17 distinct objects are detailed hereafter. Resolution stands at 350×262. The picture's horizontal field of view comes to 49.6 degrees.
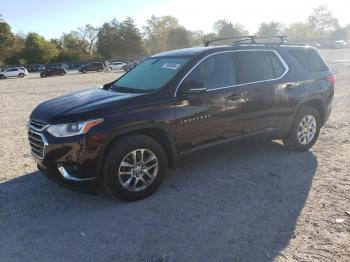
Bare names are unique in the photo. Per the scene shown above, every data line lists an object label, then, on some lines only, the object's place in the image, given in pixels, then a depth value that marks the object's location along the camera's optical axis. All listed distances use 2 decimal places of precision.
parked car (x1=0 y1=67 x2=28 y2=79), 48.65
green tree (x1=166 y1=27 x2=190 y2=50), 96.38
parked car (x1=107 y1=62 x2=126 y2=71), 58.12
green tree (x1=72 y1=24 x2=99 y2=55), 105.05
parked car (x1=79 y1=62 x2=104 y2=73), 53.62
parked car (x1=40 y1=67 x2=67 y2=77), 47.69
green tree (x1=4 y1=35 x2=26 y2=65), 76.69
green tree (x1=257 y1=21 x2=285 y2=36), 104.76
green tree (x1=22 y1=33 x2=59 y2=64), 78.19
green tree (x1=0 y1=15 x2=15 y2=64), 77.00
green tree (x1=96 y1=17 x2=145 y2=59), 91.62
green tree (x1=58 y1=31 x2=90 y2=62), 83.19
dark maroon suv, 4.28
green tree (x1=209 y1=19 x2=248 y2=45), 96.38
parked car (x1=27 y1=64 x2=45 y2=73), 67.25
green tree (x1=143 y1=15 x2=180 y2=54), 114.31
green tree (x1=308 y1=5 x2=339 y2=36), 130.50
